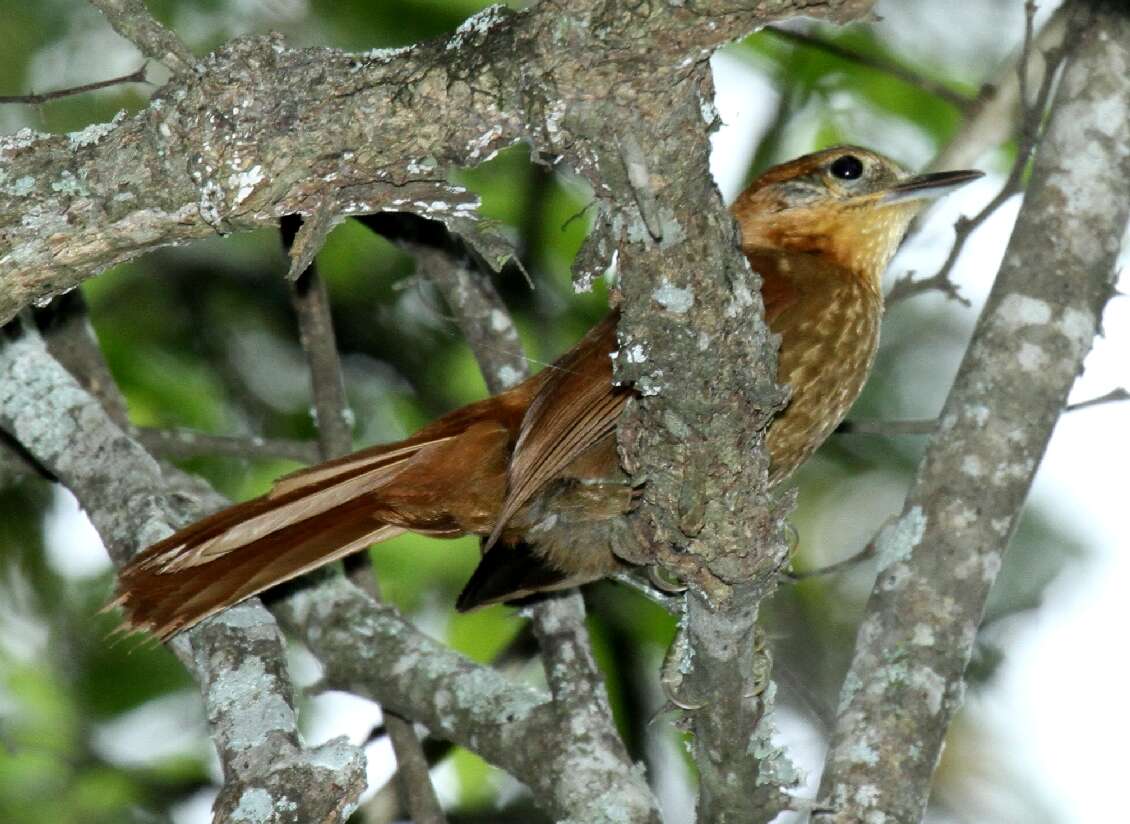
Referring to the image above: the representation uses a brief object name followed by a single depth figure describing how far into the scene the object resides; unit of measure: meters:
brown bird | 6.81
